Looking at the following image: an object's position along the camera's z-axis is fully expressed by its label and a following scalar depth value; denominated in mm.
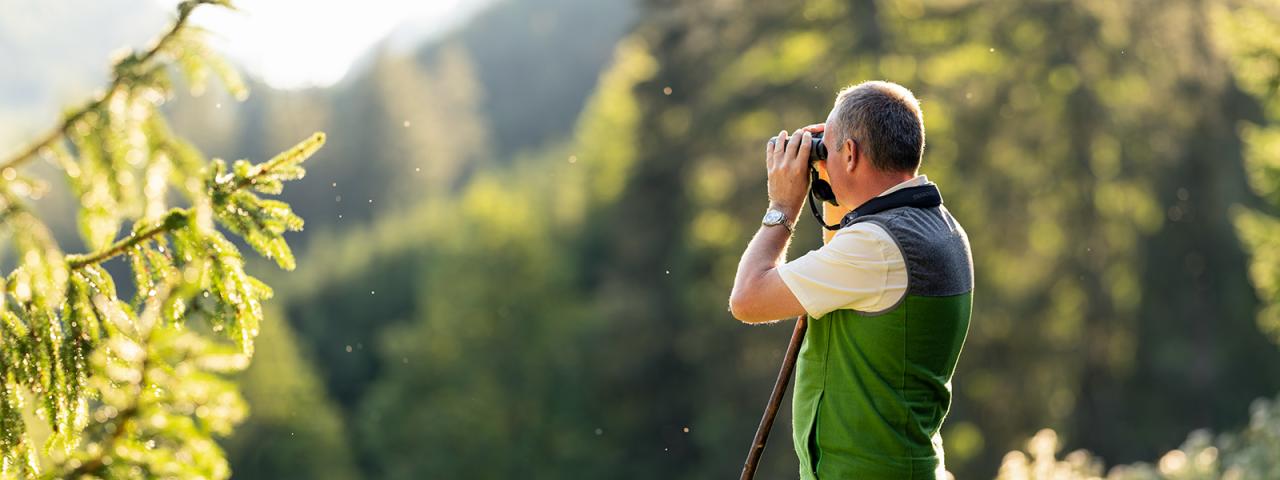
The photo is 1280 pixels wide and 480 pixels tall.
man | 5645
